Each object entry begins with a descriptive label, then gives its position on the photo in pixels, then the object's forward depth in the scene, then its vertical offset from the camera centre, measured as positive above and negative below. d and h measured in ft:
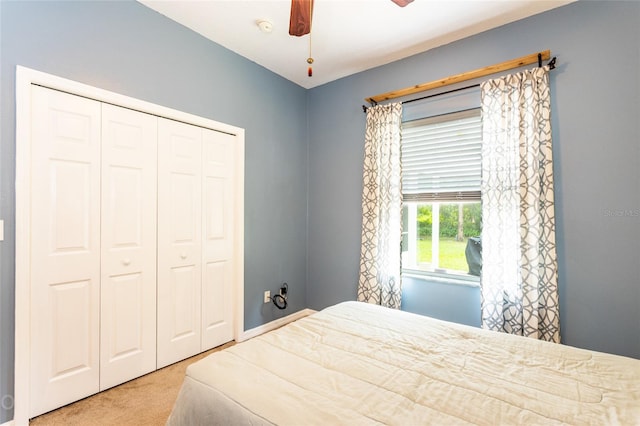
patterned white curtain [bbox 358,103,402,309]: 9.36 +0.13
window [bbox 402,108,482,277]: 8.47 +0.60
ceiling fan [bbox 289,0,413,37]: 5.35 +3.77
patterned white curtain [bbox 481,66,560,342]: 7.03 +0.11
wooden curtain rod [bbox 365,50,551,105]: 7.29 +3.88
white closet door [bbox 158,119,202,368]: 7.66 -0.76
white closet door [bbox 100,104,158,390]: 6.68 -0.80
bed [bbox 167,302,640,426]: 3.17 -2.19
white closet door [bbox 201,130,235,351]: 8.67 -0.80
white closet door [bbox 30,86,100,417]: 5.75 -0.78
